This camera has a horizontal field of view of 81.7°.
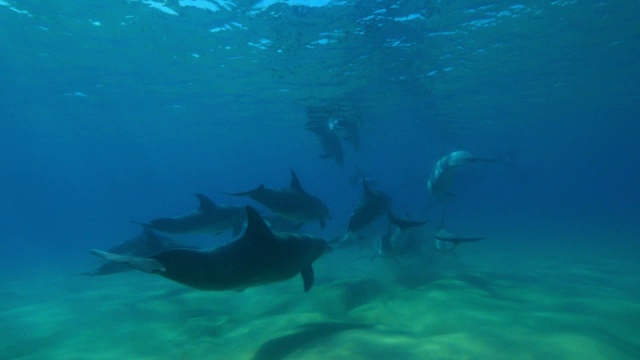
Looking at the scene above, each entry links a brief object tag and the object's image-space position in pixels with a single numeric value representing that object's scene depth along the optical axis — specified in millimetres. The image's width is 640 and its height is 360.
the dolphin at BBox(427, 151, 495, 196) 8479
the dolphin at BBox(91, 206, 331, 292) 3723
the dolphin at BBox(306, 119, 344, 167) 17484
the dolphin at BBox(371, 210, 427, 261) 10883
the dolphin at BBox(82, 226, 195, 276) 7996
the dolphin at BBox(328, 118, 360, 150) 24344
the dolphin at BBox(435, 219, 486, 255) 10252
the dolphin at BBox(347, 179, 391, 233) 6926
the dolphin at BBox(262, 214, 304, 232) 10125
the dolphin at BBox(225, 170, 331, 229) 6816
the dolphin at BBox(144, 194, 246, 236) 7784
